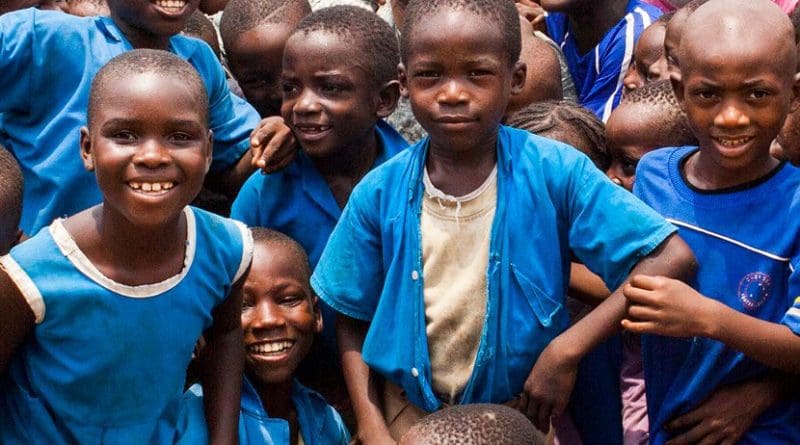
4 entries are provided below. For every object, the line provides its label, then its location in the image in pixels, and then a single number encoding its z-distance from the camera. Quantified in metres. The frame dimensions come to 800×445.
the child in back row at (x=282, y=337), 3.23
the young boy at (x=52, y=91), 3.50
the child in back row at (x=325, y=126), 3.48
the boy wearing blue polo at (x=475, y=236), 2.76
